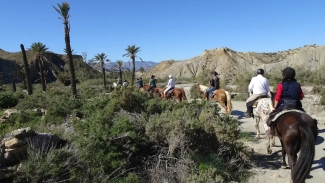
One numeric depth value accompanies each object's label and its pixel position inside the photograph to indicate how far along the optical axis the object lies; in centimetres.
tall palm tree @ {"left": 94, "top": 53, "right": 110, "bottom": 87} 5197
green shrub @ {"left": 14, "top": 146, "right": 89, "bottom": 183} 497
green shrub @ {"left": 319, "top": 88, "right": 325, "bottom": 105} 1360
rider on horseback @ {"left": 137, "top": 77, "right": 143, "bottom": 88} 2031
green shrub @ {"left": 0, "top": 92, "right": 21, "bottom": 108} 1772
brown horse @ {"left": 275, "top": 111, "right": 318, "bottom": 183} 513
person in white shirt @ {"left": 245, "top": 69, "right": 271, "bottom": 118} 875
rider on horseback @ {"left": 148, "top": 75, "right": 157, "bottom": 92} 1818
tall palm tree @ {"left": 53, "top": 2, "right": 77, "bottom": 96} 2292
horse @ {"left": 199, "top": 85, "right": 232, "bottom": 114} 1211
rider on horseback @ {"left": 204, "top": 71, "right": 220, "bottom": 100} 1318
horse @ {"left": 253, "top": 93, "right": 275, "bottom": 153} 765
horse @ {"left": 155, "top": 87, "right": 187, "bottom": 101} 1481
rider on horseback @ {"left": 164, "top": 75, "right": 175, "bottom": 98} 1527
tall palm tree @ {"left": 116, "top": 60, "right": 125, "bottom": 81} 5488
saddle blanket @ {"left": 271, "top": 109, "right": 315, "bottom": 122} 620
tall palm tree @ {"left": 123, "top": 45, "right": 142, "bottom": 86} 5103
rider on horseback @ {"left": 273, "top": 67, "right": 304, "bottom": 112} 631
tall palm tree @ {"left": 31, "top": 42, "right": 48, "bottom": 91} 3778
